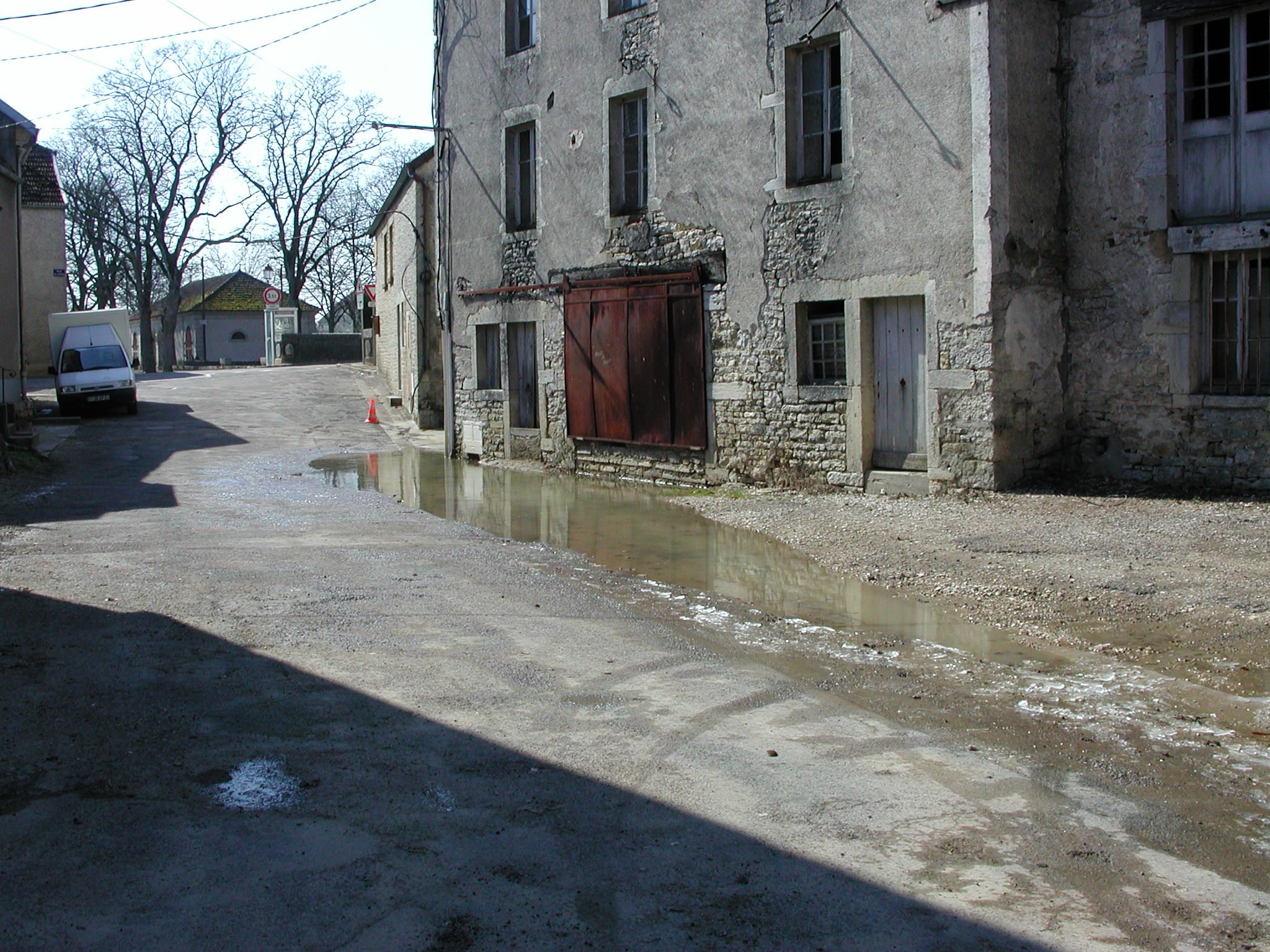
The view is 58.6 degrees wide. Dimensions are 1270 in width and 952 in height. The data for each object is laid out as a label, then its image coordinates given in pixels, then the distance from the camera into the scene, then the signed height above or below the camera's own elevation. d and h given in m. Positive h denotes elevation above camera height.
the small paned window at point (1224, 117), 10.41 +2.57
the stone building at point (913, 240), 10.73 +1.70
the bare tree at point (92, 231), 50.56 +8.62
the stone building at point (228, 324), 61.62 +4.84
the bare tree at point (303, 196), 55.91 +10.88
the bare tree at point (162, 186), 49.84 +10.29
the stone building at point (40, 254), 32.97 +4.87
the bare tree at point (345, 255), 59.56 +9.00
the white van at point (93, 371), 23.58 +0.94
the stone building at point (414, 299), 23.36 +2.45
